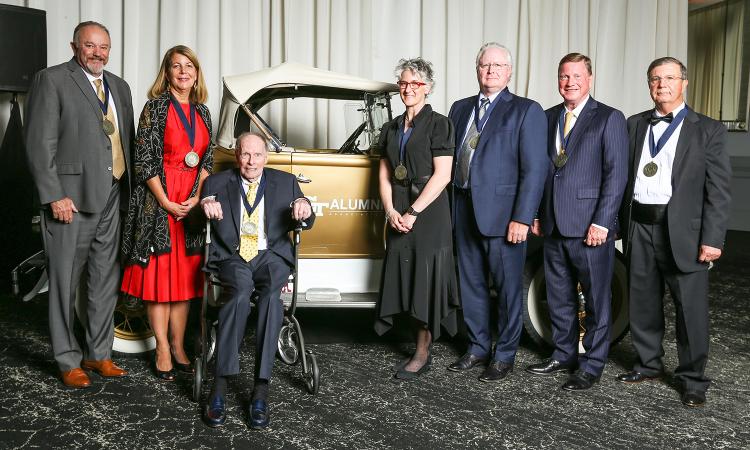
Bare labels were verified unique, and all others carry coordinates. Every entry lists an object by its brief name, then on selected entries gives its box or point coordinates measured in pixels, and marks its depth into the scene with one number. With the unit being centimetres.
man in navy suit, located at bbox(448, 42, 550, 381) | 352
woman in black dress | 353
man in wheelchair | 307
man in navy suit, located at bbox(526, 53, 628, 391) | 343
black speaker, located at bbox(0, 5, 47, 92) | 514
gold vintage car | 400
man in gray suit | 332
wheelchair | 318
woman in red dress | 343
